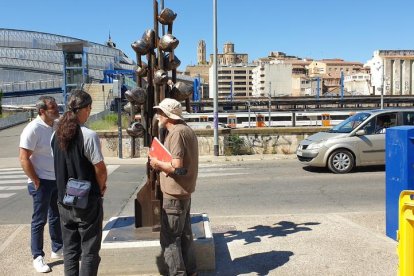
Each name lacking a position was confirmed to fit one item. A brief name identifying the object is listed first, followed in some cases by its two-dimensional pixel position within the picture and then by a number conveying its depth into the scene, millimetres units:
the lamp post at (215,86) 17469
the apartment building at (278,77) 146625
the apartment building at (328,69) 188775
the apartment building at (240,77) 182625
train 44766
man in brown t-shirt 3979
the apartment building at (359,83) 139225
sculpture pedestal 4641
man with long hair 3668
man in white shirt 4820
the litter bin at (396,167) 5543
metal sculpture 5039
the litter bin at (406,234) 3207
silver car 11898
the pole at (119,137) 17422
